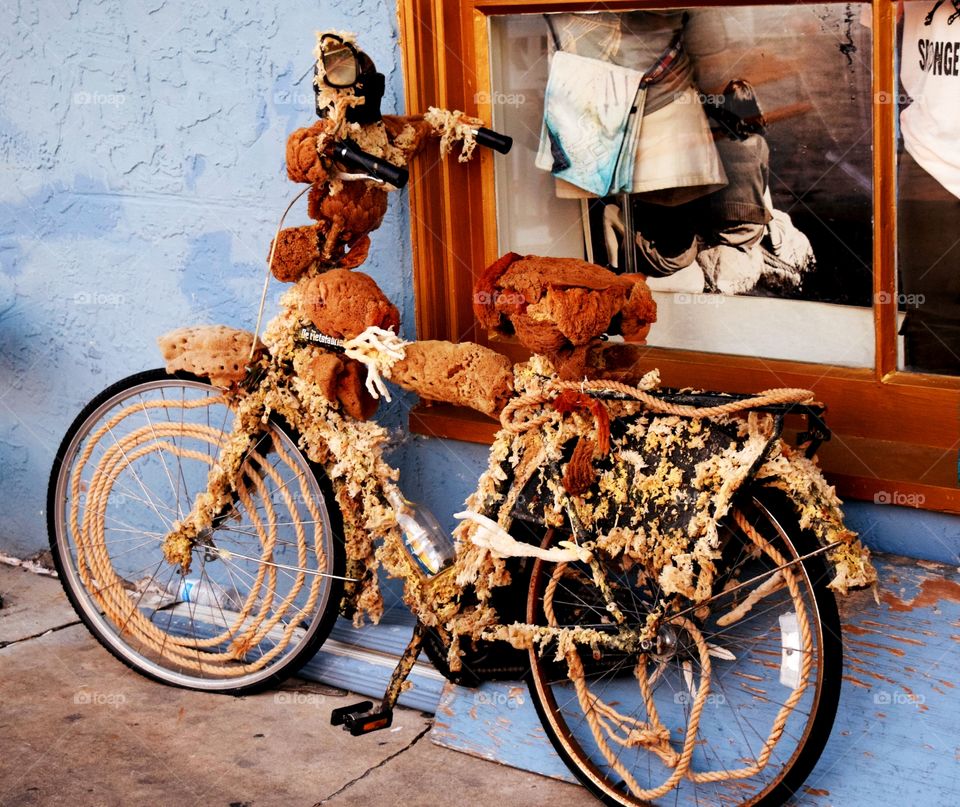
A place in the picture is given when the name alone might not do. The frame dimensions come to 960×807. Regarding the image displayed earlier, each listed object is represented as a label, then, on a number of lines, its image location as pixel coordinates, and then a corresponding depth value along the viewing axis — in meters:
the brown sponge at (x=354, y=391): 3.22
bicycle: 2.67
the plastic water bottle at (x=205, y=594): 4.21
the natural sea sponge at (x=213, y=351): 3.42
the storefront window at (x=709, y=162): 3.05
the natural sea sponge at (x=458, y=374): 2.97
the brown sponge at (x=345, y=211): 3.18
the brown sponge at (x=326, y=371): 3.18
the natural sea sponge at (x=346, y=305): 3.12
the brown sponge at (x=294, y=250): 3.23
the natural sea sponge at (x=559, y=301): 2.71
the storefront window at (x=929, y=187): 2.81
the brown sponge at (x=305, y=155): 3.05
